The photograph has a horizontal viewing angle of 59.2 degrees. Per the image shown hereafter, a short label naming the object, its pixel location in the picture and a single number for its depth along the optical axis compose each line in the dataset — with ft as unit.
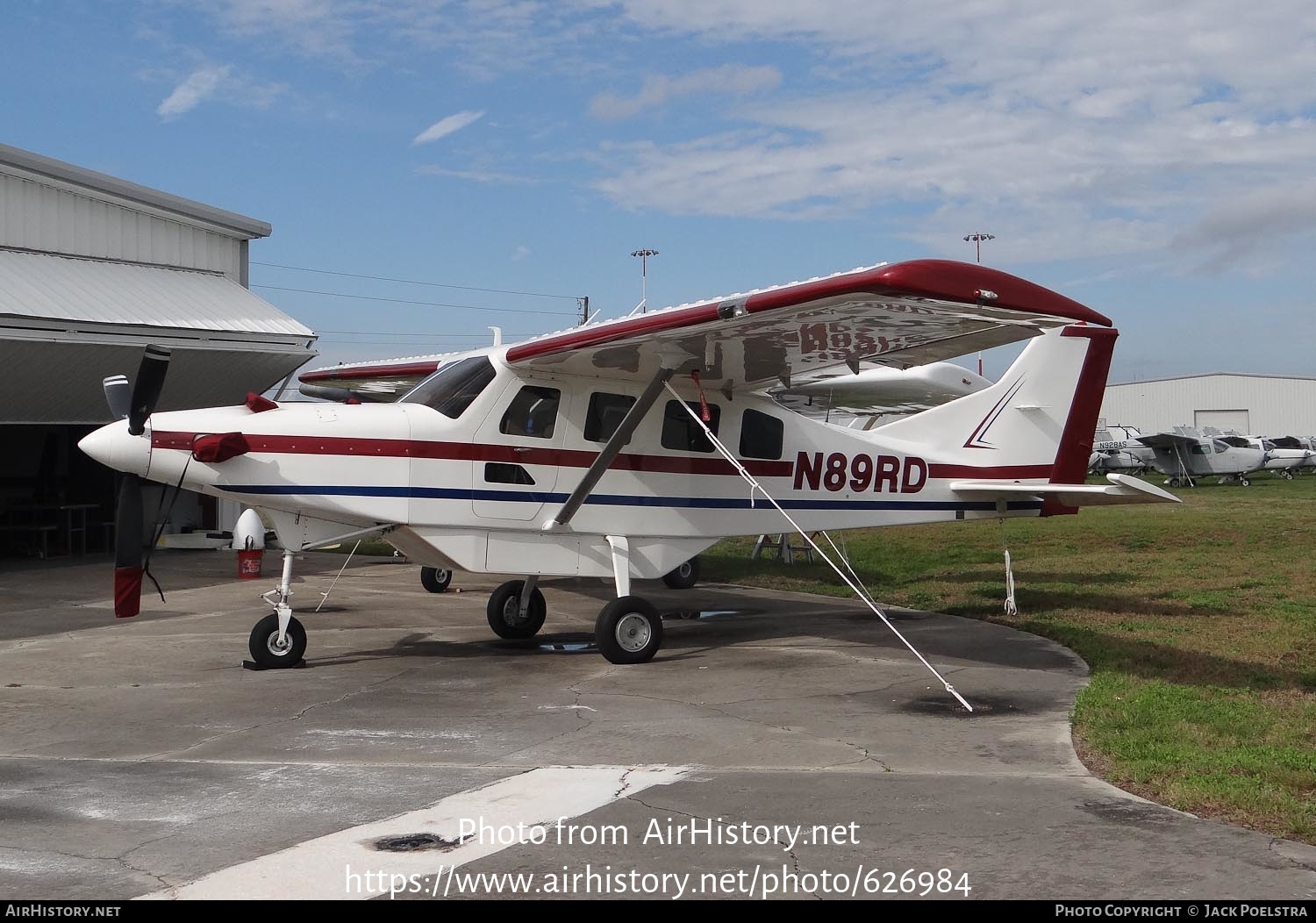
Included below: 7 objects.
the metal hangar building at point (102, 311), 61.87
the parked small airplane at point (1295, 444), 180.99
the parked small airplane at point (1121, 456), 155.33
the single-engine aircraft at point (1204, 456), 145.59
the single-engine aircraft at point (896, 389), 62.44
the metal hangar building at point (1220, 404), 262.47
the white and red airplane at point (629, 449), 28.99
